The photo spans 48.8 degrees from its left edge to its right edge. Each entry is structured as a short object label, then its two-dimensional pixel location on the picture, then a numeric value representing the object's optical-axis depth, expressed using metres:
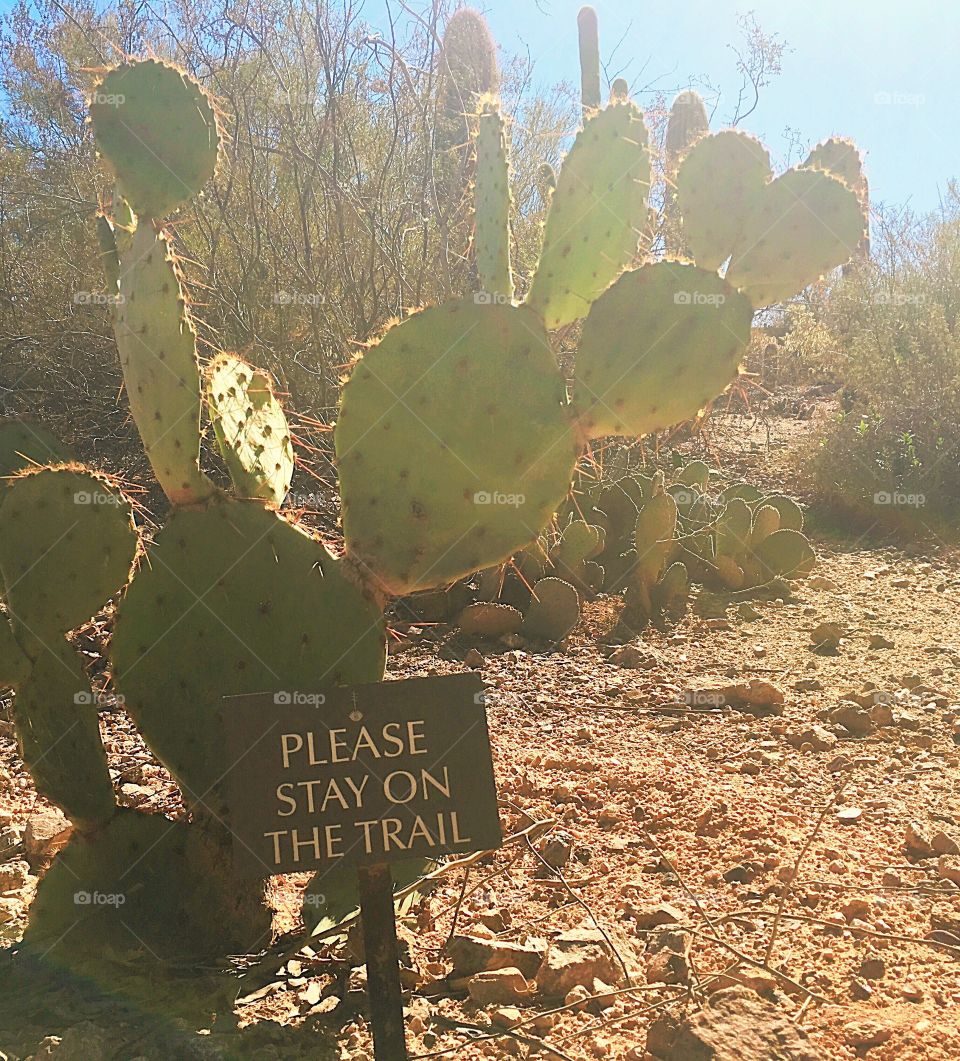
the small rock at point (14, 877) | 2.26
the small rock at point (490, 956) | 1.82
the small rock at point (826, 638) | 4.24
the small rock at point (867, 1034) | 1.54
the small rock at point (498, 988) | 1.72
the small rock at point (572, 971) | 1.74
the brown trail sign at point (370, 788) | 1.48
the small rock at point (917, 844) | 2.31
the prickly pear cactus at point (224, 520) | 1.99
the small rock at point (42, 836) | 2.34
